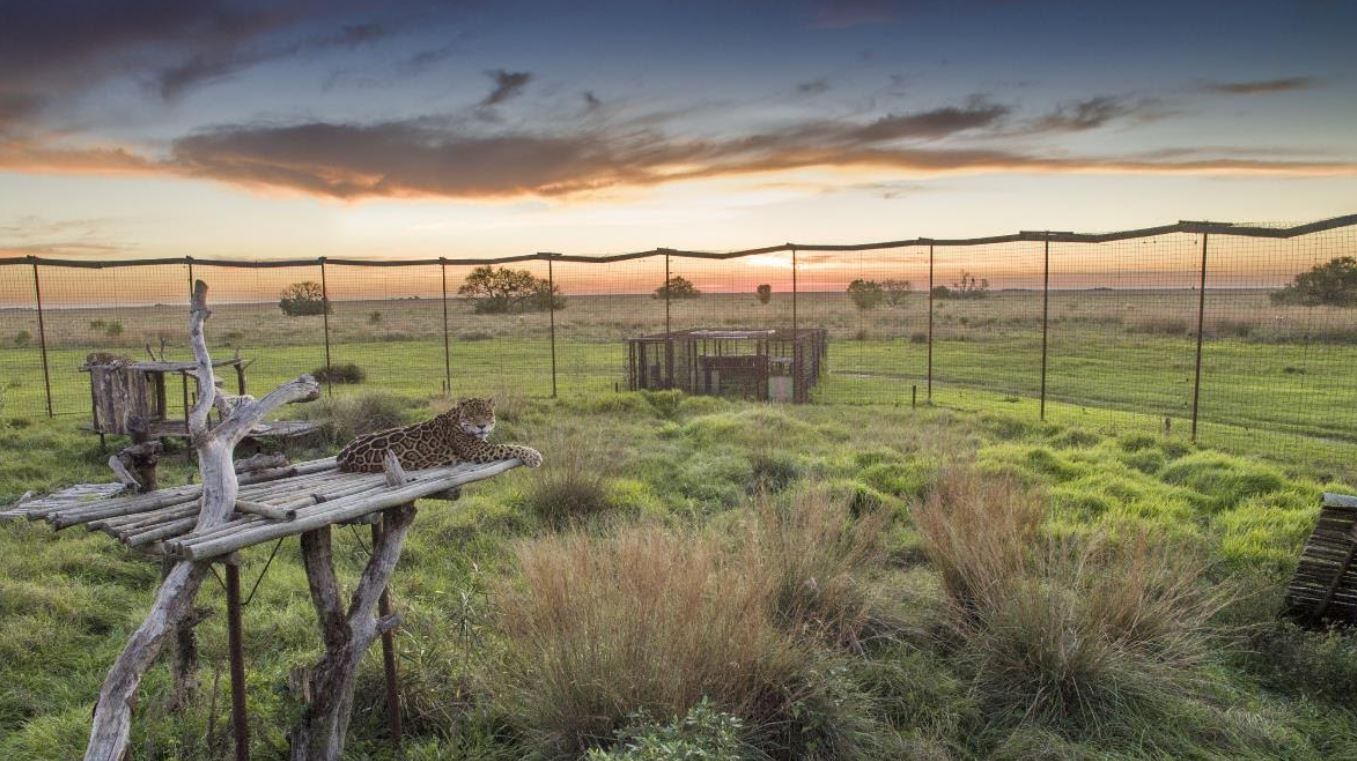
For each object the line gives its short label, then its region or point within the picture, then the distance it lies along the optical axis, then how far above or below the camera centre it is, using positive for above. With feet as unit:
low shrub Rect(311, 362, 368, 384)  54.39 -4.69
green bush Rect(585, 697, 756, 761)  9.28 -5.45
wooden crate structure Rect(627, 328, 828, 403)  44.06 -3.98
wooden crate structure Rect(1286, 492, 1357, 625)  14.67 -5.36
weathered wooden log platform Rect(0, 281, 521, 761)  8.34 -2.57
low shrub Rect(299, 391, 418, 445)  33.09 -4.75
